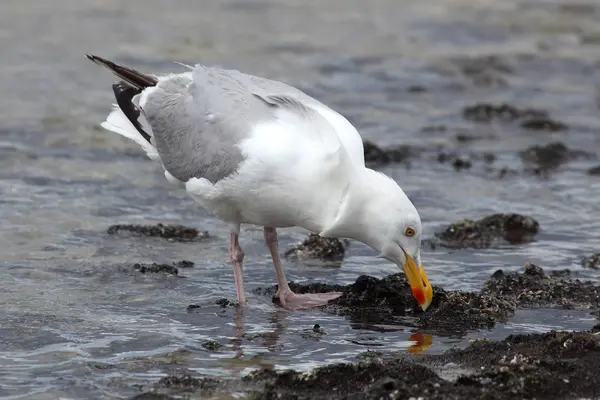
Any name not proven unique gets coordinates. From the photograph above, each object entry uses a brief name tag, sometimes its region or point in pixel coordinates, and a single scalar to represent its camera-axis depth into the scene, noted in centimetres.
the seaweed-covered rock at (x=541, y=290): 1669
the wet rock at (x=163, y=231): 2022
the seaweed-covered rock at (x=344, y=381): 1246
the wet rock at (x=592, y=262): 1880
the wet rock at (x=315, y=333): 1533
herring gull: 1512
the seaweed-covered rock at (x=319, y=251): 1939
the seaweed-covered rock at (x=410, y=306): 1586
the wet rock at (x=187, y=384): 1295
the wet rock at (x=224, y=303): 1658
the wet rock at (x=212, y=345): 1469
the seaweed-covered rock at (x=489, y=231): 2023
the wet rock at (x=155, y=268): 1805
